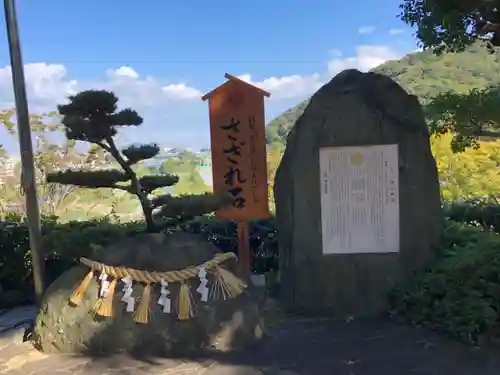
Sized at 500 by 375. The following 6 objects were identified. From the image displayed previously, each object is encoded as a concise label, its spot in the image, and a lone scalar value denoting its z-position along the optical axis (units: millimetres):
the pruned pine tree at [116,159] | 3961
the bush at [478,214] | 6891
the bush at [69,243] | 5469
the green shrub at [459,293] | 4066
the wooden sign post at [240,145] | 5938
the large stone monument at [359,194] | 4891
